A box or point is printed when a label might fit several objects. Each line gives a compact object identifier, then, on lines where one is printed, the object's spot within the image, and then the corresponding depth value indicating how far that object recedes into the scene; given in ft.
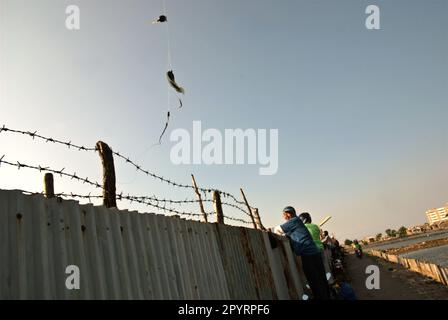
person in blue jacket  21.04
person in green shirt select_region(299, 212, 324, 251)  24.64
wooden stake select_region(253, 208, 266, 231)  32.10
